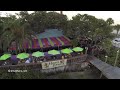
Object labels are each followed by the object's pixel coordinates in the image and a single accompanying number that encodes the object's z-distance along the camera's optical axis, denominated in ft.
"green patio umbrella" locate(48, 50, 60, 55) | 35.24
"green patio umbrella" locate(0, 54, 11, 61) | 32.84
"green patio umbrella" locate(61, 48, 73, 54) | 35.57
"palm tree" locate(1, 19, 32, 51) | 35.01
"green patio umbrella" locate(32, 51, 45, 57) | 34.10
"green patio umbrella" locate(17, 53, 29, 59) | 33.14
